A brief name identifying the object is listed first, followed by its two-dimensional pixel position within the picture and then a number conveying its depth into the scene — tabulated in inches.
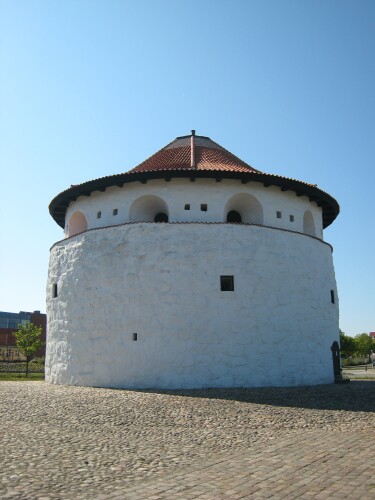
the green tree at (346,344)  1814.7
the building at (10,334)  1705.2
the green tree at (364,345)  2117.1
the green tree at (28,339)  1028.5
